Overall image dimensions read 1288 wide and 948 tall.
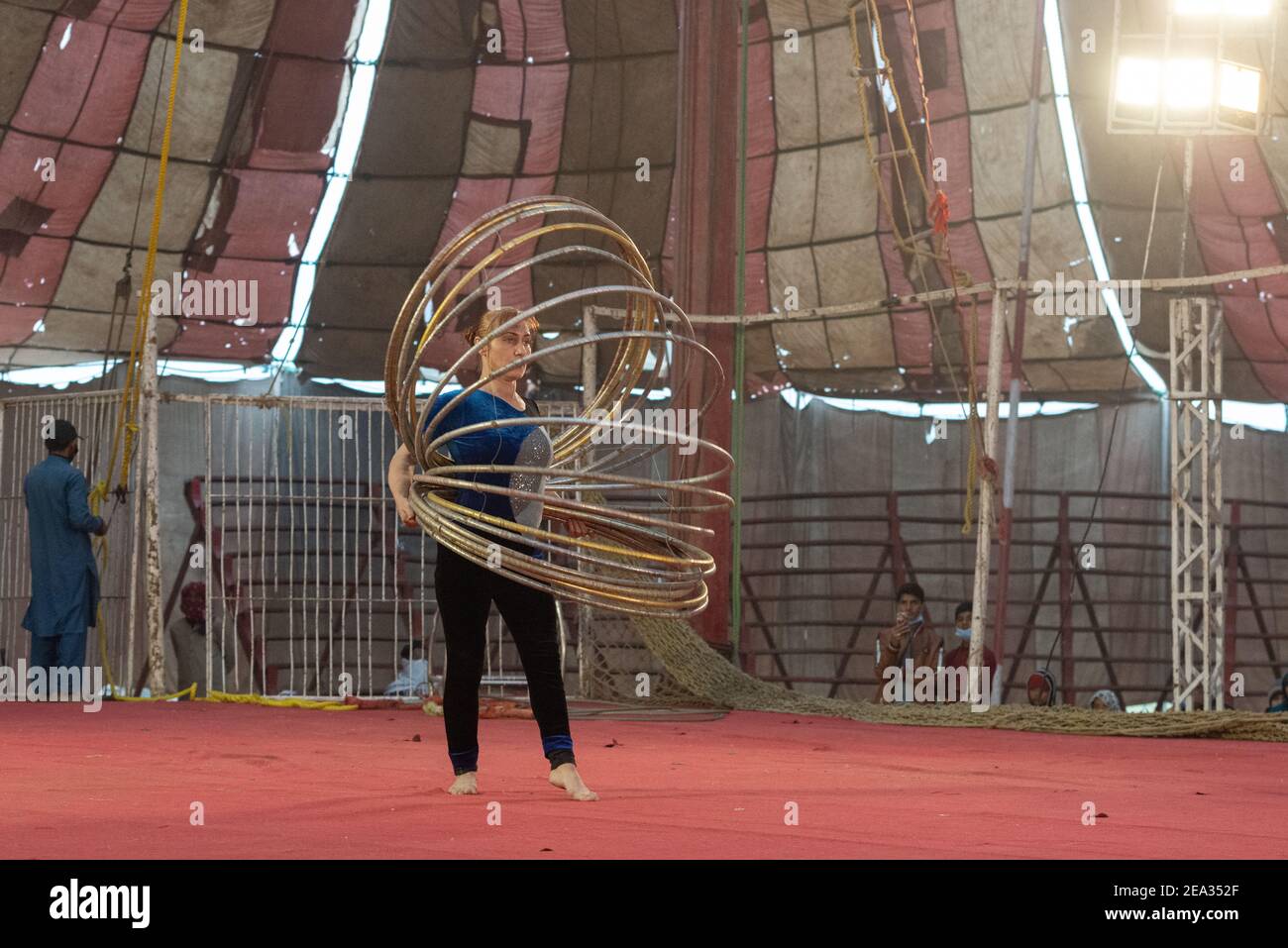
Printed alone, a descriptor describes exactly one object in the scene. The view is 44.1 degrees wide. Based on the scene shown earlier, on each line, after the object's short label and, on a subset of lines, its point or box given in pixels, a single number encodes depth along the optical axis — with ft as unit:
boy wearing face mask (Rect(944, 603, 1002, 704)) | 29.76
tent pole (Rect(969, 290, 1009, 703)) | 23.57
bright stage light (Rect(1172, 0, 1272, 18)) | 31.32
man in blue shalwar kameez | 26.30
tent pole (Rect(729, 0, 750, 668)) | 26.87
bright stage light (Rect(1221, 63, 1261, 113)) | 31.07
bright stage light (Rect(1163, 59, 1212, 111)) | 30.76
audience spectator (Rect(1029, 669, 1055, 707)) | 28.71
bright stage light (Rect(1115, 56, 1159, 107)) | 30.86
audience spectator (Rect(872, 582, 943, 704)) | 28.89
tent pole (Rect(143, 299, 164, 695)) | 26.14
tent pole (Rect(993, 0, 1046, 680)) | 27.76
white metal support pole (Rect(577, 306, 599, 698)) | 25.49
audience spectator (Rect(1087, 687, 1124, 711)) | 28.22
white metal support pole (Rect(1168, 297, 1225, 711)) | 26.71
